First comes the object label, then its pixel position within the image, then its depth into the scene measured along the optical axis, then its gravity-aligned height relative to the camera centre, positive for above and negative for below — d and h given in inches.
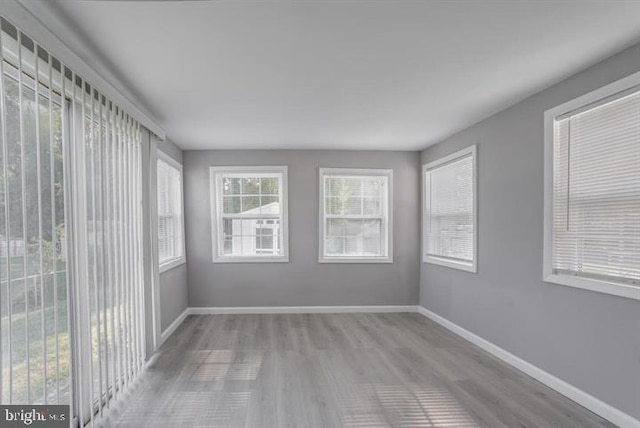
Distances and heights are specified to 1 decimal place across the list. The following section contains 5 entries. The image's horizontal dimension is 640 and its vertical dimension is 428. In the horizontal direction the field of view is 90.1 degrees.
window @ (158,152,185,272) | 152.3 -2.7
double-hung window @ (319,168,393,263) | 191.9 -5.5
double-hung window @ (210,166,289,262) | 187.9 -4.2
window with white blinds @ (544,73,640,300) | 82.0 +4.2
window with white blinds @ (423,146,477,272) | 148.3 -2.5
